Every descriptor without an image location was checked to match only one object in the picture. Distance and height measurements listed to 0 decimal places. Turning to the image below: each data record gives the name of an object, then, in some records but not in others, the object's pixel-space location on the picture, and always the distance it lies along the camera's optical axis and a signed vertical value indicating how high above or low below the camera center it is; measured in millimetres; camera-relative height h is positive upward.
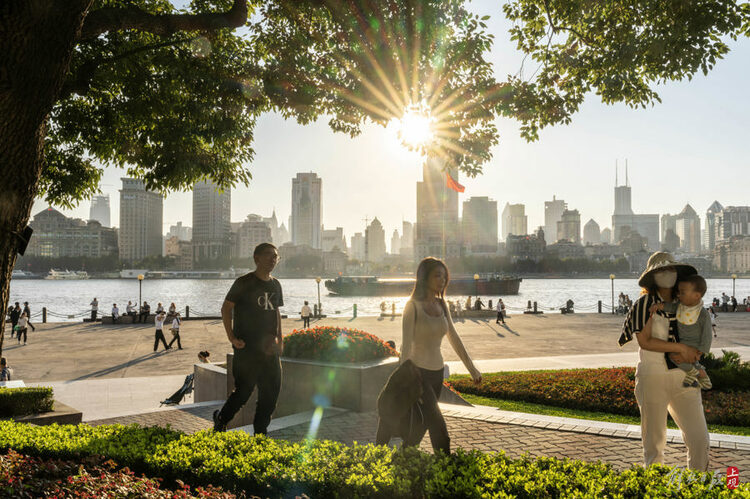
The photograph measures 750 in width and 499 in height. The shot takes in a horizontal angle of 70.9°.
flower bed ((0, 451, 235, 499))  3064 -1363
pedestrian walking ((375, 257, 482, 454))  4320 -830
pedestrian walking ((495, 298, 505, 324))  31161 -2944
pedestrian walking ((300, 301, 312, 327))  30017 -2894
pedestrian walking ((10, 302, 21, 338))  26080 -2490
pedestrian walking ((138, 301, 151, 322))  32156 -3034
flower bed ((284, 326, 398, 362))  7898 -1268
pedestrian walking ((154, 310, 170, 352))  19766 -2453
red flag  14966 +2414
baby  3898 -450
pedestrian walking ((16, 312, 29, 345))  21562 -2430
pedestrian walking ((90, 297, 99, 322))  33678 -2955
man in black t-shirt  5273 -793
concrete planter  7305 -1751
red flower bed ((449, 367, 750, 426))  7566 -2202
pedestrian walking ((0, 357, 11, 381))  11362 -2347
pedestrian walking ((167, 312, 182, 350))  20500 -2518
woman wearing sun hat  3930 -860
